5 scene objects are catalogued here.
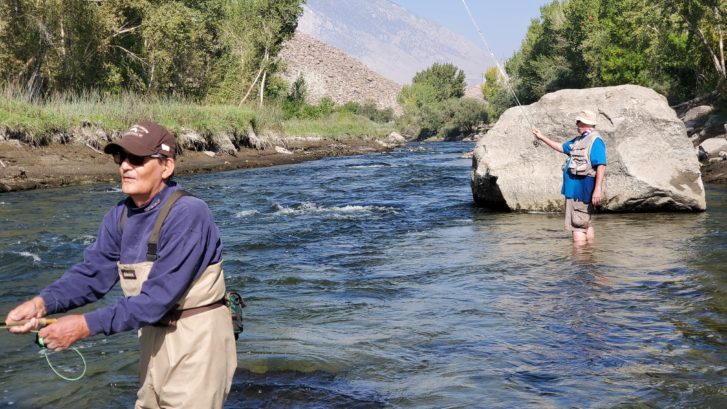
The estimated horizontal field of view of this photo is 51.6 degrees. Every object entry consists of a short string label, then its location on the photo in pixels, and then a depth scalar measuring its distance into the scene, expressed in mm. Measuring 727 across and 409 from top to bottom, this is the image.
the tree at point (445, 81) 138625
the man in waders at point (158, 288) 2947
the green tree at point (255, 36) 52531
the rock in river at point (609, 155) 11898
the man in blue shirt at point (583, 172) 8500
